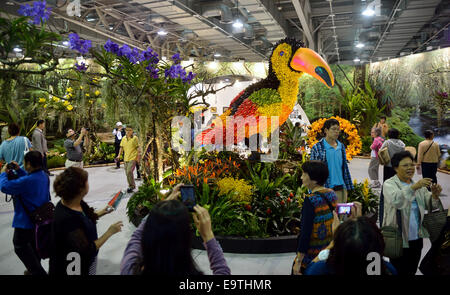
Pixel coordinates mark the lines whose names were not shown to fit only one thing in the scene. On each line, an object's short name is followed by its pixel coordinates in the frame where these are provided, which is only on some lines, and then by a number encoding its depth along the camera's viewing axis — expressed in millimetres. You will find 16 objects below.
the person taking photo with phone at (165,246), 1120
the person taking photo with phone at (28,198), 2342
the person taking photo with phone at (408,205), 2094
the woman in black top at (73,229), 1630
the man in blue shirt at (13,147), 4157
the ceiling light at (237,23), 7595
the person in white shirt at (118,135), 8391
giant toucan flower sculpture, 4086
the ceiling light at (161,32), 8958
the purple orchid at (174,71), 3793
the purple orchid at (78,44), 2879
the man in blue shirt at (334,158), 3121
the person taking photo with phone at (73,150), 5492
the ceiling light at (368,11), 6210
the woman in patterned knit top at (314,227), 1865
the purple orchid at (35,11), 2244
